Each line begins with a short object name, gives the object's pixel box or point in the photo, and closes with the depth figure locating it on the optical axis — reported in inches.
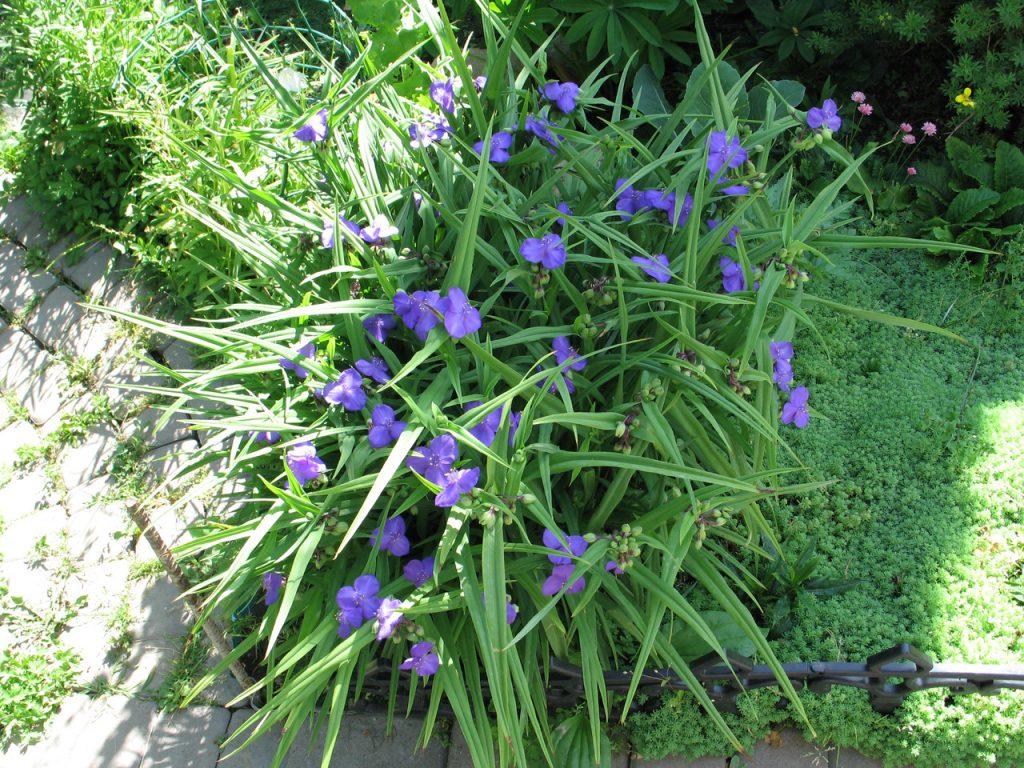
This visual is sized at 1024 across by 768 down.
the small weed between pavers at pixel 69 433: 106.5
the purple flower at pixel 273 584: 64.9
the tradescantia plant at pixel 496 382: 57.9
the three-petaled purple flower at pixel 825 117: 67.6
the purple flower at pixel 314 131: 66.8
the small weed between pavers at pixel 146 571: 95.1
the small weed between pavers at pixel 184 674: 84.3
